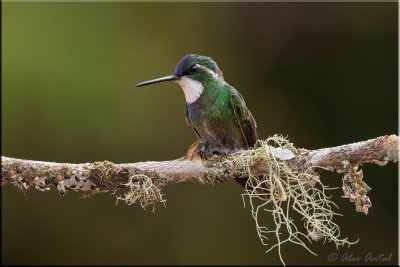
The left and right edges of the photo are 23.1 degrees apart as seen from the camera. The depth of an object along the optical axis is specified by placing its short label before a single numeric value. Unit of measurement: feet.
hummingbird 20.43
